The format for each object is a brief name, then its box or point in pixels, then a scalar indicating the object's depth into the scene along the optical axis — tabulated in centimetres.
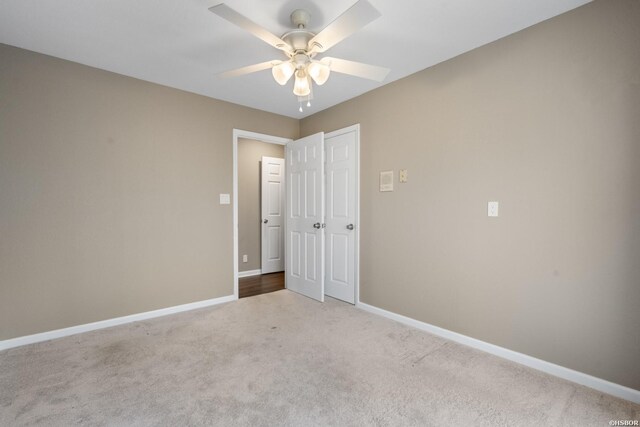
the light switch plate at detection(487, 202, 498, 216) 235
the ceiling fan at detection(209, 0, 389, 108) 180
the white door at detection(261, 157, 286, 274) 519
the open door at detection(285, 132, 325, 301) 368
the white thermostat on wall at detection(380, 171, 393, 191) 314
